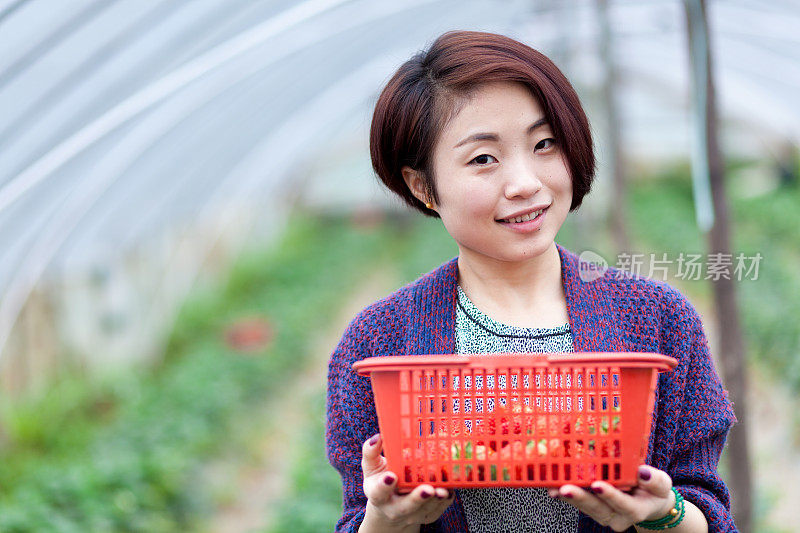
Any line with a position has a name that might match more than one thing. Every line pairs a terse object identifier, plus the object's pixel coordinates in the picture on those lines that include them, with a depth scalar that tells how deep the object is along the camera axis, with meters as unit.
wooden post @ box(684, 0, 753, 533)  3.09
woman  1.92
